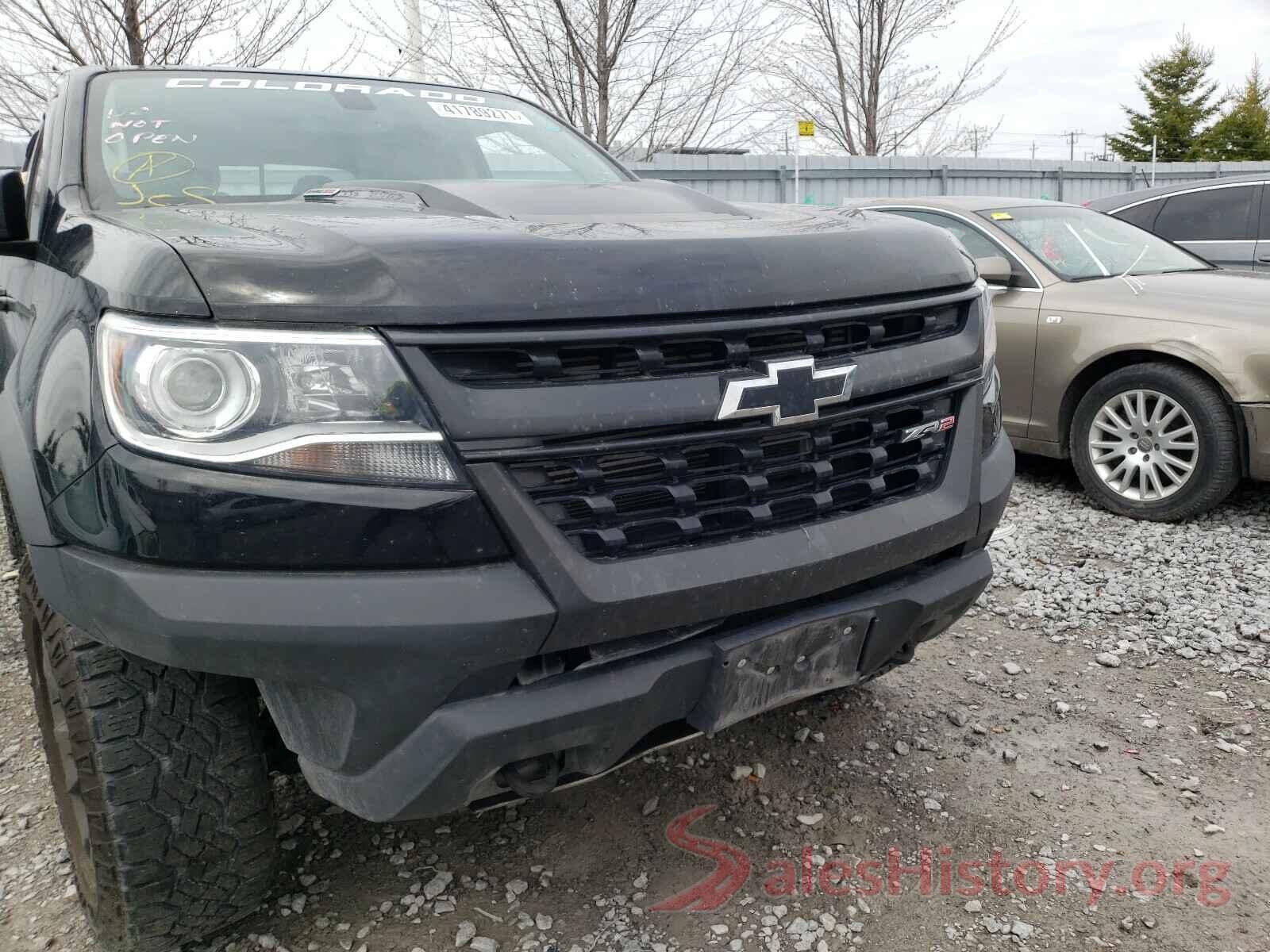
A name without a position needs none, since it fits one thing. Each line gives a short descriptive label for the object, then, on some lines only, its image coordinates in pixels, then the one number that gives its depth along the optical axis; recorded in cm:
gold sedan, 436
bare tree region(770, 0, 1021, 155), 1762
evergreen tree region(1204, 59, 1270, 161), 3697
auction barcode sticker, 310
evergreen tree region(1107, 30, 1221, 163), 3831
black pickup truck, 146
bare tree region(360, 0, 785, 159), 952
